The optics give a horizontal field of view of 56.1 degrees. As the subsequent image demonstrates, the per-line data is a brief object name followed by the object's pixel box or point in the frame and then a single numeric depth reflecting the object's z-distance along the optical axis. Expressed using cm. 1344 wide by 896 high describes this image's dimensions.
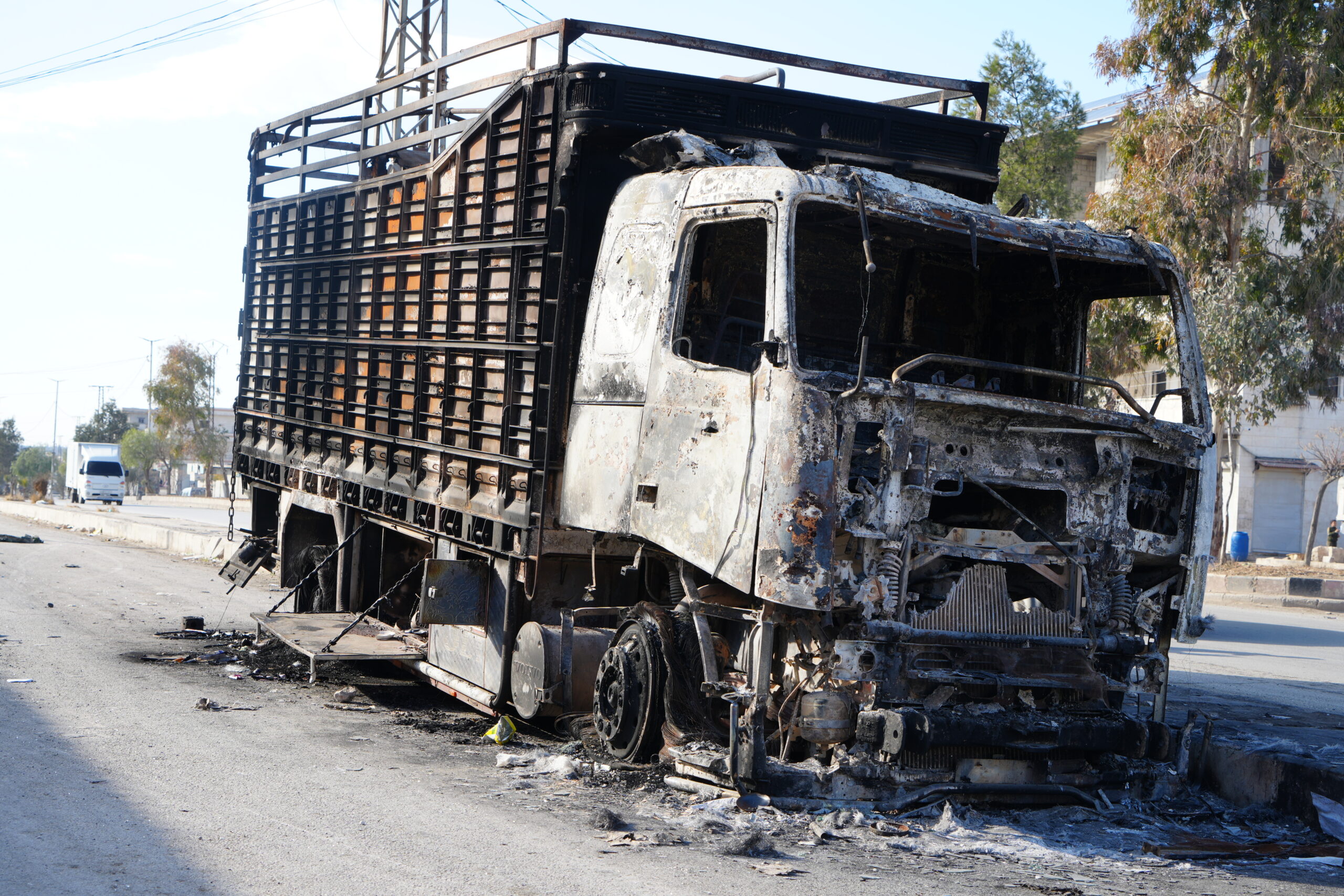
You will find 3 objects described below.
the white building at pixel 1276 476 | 3406
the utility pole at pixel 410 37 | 2038
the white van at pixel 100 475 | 4953
